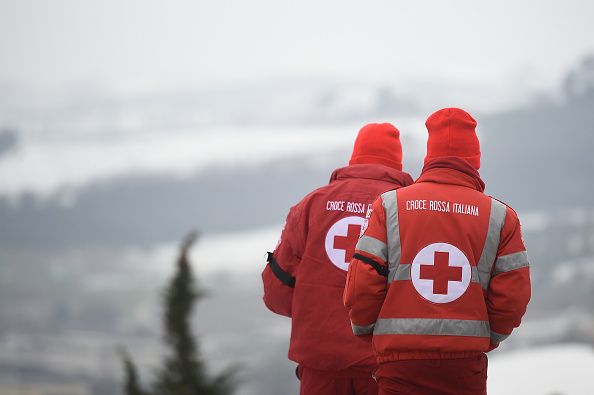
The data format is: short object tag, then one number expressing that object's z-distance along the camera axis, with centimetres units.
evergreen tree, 3075
